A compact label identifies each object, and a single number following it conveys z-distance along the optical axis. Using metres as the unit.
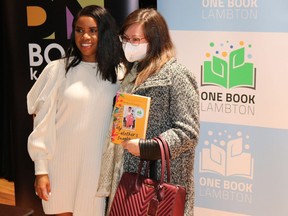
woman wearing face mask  1.88
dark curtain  4.52
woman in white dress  2.20
